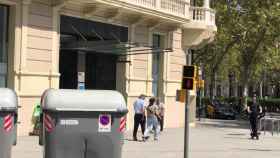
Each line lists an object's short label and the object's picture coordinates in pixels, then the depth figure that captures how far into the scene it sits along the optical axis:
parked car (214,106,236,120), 48.16
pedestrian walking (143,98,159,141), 21.44
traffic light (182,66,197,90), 13.22
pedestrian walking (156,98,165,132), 22.63
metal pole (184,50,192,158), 12.95
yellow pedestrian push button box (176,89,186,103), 13.55
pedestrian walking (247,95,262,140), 24.53
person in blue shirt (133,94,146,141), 21.08
